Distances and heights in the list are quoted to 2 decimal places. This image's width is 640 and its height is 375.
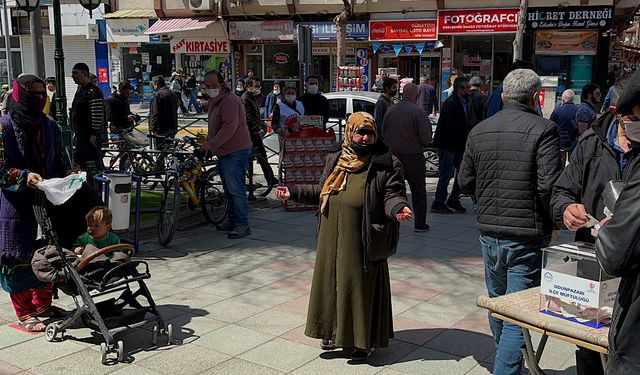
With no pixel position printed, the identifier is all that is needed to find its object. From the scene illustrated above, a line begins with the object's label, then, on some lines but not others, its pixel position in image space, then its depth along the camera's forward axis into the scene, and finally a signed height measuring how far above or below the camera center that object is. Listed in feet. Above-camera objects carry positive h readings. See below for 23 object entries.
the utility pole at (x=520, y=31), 65.62 +4.42
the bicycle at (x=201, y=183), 29.78 -4.45
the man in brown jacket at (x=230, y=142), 26.94 -2.43
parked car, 46.34 -1.82
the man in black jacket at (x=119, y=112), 42.12 -1.87
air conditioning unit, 87.92 +9.72
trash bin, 22.65 -3.80
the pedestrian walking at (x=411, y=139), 27.66 -2.42
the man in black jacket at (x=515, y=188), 13.06 -2.13
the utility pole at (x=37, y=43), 39.52 +2.26
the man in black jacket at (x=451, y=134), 31.63 -2.57
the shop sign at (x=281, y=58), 91.33 +2.88
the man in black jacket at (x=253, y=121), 36.94 -2.21
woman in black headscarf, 17.10 -2.40
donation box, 9.68 -2.99
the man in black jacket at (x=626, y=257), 7.22 -1.91
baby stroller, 15.85 -4.98
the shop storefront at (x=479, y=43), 76.89 +4.06
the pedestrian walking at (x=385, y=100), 31.42 -0.97
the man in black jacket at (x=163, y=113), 40.91 -1.89
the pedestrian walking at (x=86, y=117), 30.48 -1.55
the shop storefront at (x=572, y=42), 73.20 +3.77
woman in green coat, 14.97 -3.59
